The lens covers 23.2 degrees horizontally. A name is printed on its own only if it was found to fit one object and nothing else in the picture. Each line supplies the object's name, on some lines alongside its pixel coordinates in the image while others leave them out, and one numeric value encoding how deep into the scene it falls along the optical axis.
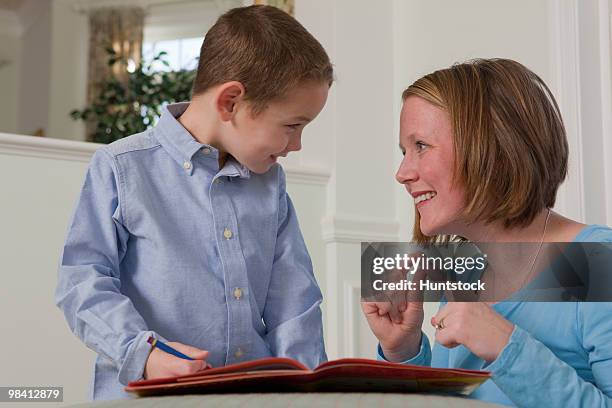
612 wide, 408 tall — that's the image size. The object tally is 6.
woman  1.65
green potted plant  5.88
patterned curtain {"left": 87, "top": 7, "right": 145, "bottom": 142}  8.23
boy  1.79
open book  1.31
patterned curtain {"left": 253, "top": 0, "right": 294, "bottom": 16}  3.40
